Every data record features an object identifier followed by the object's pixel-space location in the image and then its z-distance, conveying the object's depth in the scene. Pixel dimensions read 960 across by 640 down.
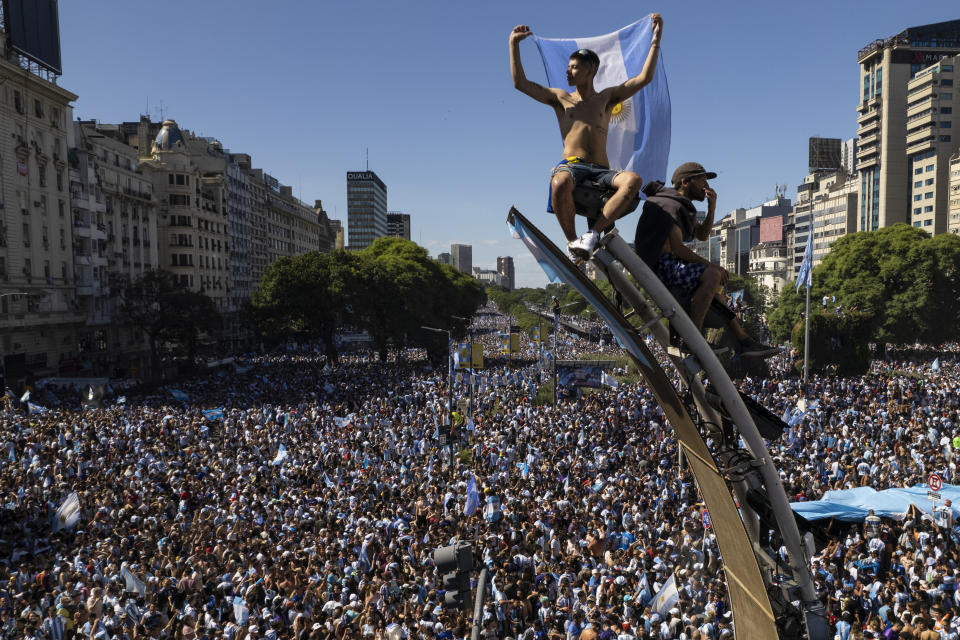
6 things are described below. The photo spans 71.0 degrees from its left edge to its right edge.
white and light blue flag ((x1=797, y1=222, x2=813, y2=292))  26.28
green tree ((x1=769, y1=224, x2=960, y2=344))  52.06
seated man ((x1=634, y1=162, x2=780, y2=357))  5.62
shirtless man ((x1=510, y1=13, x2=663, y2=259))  5.47
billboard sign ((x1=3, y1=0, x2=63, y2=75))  46.66
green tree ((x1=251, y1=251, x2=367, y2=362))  56.00
